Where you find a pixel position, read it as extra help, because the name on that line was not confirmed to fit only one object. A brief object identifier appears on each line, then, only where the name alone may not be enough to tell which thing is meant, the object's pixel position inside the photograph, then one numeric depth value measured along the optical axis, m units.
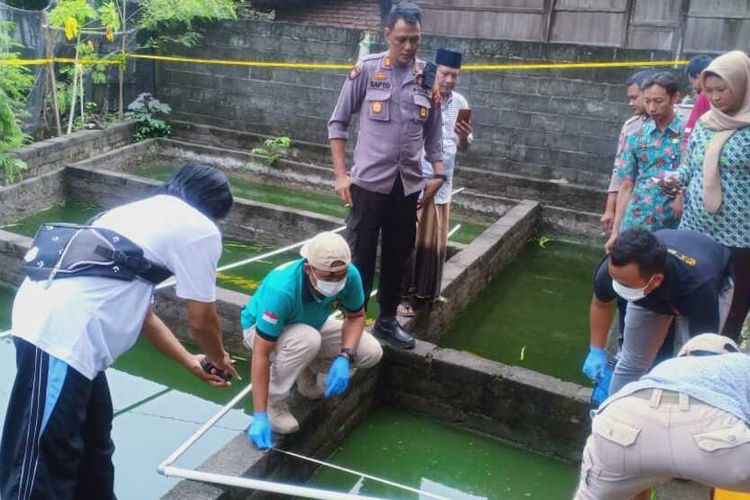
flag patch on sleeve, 2.72
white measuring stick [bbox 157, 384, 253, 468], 2.65
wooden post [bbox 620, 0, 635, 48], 8.13
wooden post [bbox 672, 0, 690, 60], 7.20
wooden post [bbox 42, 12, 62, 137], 7.11
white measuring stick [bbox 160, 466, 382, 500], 2.27
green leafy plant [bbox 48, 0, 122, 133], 7.11
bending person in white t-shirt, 2.06
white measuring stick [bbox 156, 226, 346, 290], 4.10
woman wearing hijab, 3.00
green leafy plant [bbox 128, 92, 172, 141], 8.57
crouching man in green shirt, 2.71
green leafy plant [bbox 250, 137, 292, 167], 8.10
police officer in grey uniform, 3.42
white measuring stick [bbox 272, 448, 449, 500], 2.88
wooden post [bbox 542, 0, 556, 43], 8.55
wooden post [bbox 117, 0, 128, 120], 8.38
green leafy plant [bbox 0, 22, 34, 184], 5.98
